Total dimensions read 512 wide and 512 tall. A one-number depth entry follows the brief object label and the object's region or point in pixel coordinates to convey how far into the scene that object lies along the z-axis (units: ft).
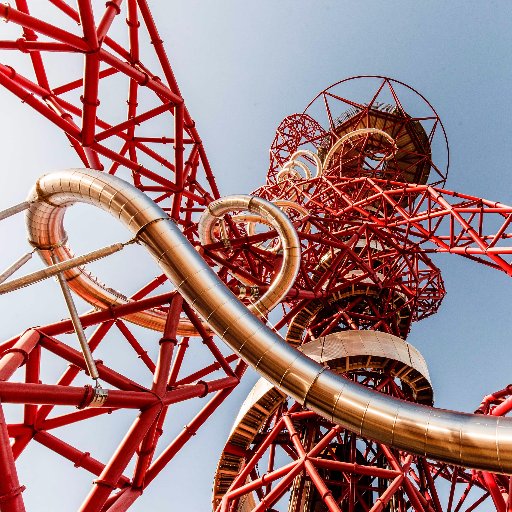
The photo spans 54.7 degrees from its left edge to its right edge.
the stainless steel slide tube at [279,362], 16.65
